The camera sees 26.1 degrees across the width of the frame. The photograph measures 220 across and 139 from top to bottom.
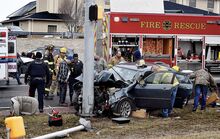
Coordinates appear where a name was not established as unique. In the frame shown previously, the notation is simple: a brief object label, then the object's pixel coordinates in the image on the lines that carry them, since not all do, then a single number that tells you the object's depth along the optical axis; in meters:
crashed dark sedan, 12.41
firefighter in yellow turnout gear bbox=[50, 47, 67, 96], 14.65
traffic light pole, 12.27
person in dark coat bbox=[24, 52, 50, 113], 12.93
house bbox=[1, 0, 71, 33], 55.71
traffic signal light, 12.10
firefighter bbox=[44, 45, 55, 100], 15.49
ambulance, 18.70
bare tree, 55.31
